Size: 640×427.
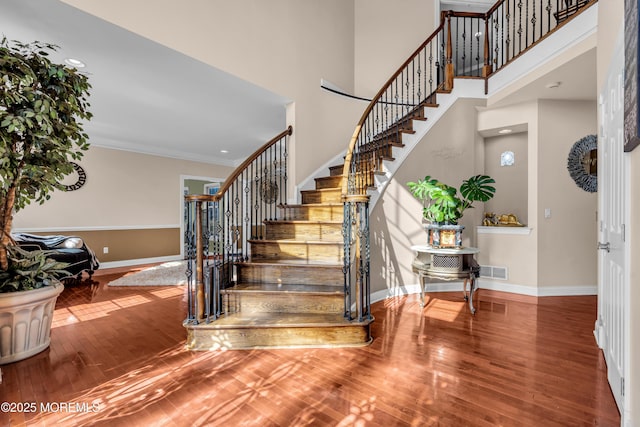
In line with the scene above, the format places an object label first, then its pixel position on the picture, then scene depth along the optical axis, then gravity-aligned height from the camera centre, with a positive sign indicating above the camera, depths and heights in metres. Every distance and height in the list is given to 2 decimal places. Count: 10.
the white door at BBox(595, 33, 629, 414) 1.61 -0.10
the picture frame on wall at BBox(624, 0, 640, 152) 1.13 +0.54
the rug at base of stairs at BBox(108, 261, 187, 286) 4.66 -1.07
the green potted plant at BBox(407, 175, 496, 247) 3.20 +0.06
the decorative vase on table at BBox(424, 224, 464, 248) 3.19 -0.26
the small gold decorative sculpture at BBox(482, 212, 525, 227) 4.20 -0.13
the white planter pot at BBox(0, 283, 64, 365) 2.18 -0.82
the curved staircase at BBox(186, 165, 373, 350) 2.42 -0.75
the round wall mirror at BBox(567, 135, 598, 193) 3.85 +0.62
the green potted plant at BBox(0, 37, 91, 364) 2.00 +0.37
